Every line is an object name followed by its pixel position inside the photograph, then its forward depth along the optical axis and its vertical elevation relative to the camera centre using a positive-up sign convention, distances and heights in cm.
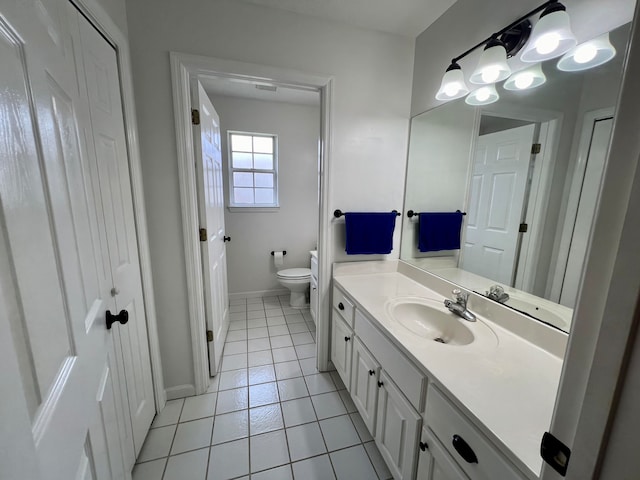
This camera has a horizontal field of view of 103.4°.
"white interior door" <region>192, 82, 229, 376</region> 155 -14
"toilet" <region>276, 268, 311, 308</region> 289 -95
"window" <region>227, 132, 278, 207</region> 306 +34
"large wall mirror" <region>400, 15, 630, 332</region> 91 +10
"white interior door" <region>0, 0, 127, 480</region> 38 -14
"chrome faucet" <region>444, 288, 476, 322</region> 120 -51
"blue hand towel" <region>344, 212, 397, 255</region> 172 -22
